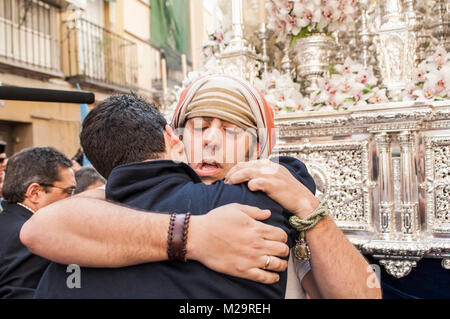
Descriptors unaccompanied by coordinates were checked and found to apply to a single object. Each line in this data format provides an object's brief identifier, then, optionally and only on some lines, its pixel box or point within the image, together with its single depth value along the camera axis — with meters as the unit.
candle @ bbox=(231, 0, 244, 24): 2.42
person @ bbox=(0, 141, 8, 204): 3.37
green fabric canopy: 9.72
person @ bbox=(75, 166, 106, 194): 2.88
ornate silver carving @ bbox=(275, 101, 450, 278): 1.76
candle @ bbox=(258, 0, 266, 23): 2.56
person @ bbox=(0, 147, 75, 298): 1.73
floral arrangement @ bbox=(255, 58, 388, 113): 1.99
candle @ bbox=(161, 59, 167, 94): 4.12
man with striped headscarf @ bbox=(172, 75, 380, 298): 1.06
